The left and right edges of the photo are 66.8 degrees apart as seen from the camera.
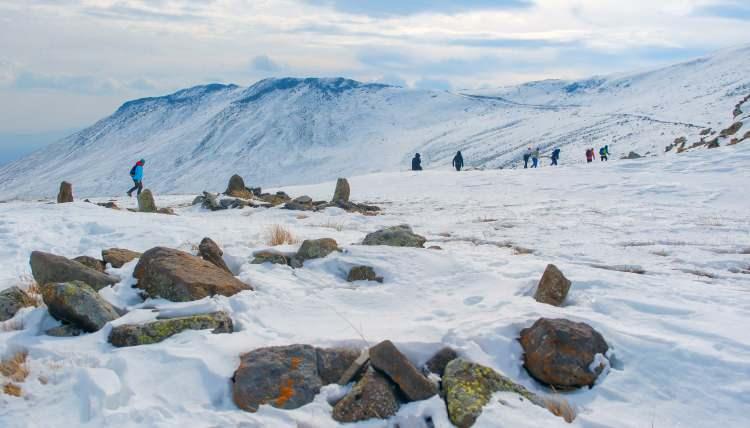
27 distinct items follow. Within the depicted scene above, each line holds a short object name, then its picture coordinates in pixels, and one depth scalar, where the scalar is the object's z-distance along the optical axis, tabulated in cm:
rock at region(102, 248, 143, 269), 820
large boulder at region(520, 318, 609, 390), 512
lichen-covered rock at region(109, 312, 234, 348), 573
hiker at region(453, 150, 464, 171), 3818
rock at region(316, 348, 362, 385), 534
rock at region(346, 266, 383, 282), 795
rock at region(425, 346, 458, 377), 538
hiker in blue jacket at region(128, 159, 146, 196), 2459
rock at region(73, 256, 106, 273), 800
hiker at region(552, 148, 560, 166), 3979
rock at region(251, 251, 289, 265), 848
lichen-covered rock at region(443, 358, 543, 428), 464
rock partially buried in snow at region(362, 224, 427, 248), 973
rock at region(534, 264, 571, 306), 671
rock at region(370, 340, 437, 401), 497
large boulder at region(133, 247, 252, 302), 672
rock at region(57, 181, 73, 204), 2006
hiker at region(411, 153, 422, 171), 3947
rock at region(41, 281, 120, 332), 601
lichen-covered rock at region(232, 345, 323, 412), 493
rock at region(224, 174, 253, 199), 2254
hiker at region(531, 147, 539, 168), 3859
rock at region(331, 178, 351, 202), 2025
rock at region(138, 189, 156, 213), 1852
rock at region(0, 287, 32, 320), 657
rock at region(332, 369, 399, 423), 476
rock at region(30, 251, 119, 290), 708
